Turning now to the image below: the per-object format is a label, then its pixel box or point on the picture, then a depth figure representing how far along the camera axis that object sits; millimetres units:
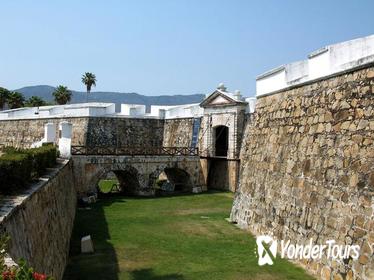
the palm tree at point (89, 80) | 65500
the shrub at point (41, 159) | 12617
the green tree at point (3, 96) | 64875
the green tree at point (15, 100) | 64500
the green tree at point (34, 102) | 66250
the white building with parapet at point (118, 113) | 35938
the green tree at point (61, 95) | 63750
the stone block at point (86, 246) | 13703
